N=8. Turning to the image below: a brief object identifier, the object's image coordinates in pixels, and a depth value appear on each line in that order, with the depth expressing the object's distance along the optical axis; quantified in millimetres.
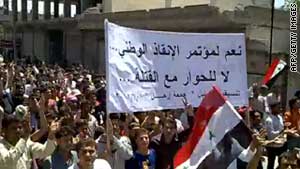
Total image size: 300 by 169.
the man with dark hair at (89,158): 5867
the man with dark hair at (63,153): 6742
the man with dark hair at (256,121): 9984
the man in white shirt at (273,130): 10547
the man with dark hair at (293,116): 10242
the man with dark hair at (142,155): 7266
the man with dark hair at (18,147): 5930
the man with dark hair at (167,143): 7859
